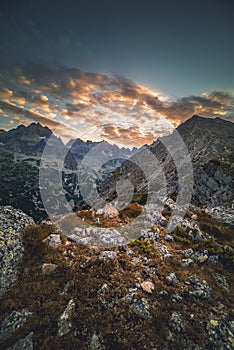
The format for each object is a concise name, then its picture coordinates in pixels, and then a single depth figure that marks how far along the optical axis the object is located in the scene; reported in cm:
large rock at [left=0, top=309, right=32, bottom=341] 723
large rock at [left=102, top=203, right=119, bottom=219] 1824
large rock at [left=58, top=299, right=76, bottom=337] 707
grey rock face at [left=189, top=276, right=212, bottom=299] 893
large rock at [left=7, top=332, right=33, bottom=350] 670
